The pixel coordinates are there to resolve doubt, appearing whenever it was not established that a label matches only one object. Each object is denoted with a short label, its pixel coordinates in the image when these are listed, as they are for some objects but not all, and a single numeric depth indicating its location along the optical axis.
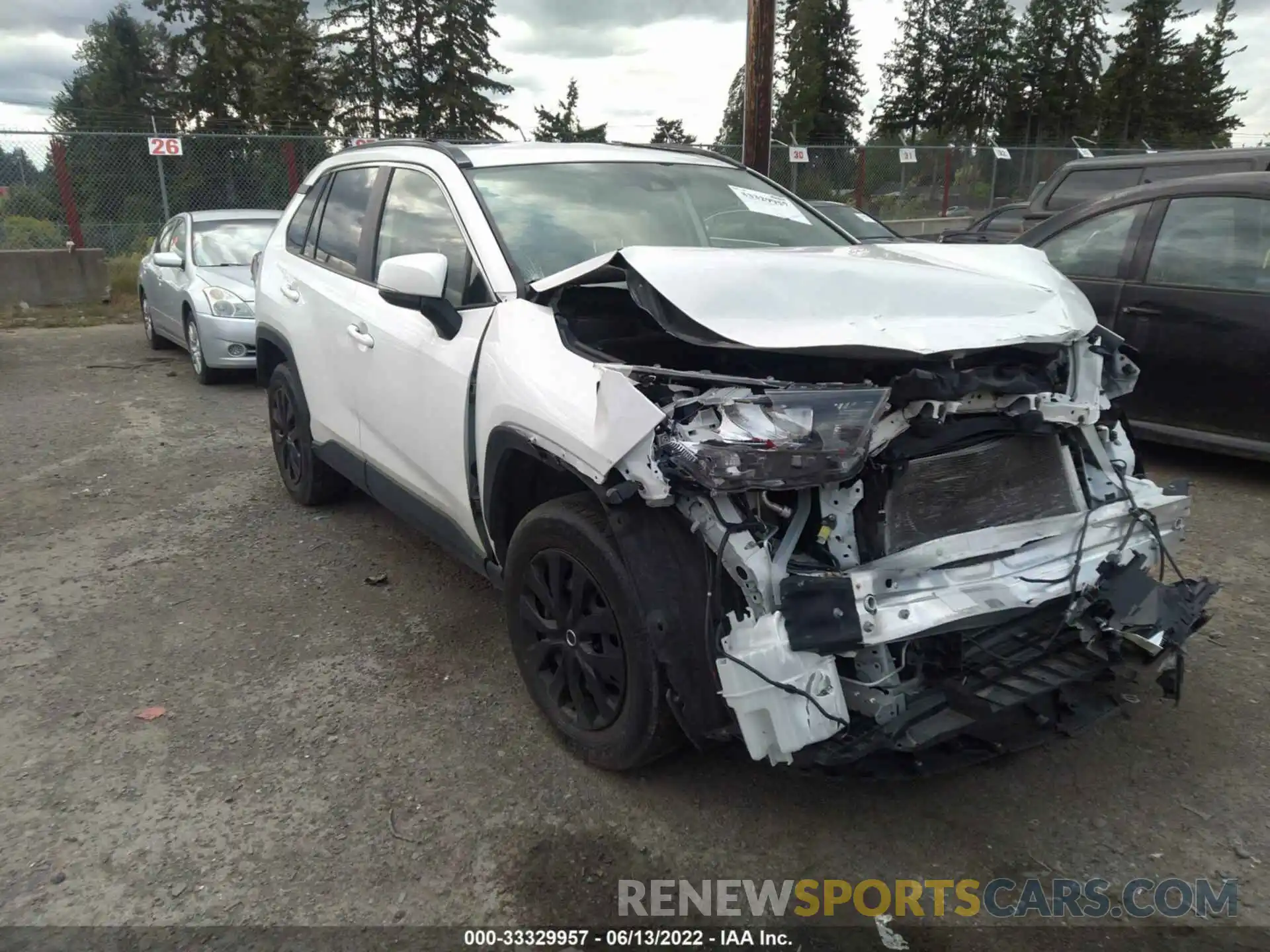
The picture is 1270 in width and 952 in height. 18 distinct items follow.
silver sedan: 8.76
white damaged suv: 2.32
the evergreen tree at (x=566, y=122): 33.25
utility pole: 8.73
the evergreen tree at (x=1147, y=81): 55.72
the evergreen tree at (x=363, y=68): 36.97
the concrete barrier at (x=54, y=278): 13.85
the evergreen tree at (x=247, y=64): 37.06
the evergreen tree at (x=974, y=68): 57.47
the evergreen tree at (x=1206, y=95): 55.72
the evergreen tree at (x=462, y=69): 36.69
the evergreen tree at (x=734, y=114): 58.16
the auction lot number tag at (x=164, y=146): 14.83
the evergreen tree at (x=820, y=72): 54.84
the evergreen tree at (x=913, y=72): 59.31
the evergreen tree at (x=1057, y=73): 56.81
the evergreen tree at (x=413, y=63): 36.88
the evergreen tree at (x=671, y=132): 33.00
